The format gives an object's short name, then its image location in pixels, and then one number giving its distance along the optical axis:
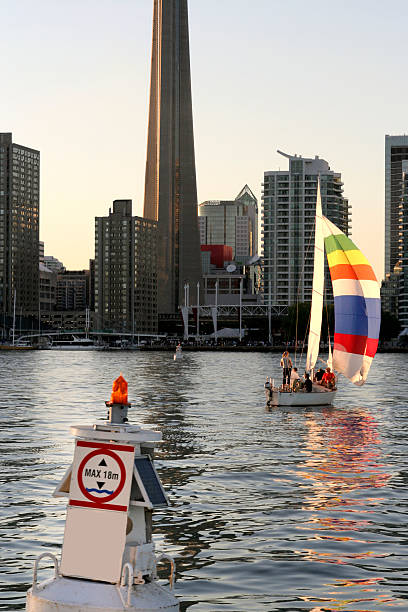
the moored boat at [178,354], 193.12
